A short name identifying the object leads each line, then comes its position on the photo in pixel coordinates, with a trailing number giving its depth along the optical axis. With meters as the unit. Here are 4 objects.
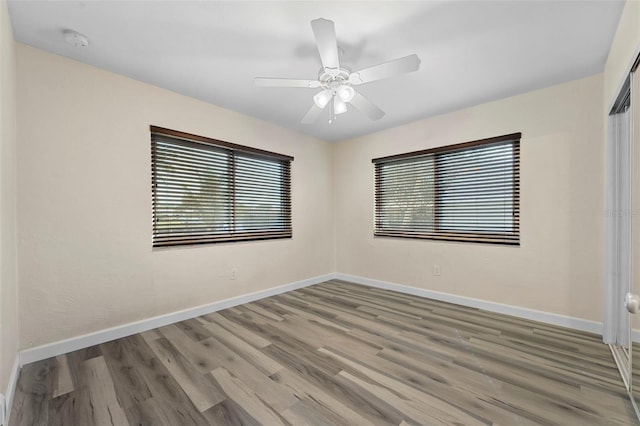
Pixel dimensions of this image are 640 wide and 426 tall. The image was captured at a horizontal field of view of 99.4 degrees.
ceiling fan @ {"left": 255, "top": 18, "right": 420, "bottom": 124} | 1.58
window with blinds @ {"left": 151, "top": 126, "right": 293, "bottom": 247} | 2.79
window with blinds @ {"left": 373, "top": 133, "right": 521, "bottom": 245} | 3.01
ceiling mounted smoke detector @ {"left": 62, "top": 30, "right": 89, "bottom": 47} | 1.90
